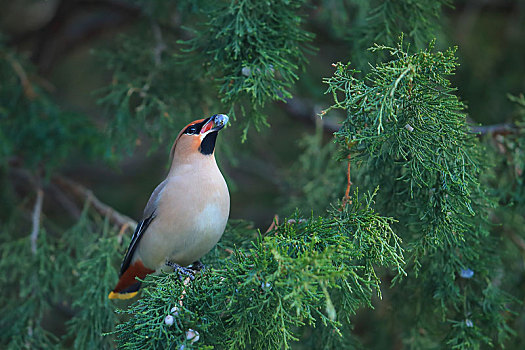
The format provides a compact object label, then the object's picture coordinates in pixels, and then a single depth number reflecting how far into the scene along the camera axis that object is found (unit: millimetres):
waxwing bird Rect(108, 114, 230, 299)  6621
